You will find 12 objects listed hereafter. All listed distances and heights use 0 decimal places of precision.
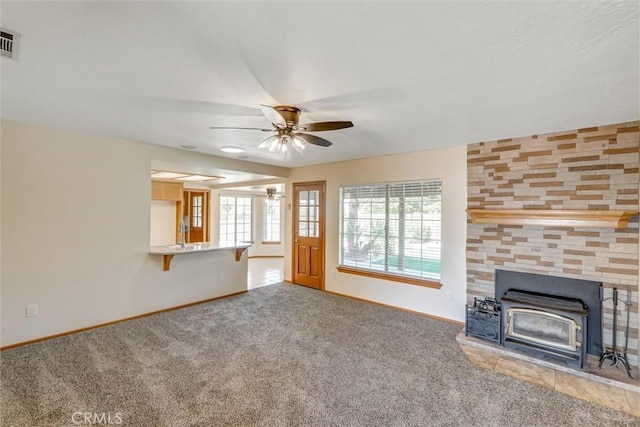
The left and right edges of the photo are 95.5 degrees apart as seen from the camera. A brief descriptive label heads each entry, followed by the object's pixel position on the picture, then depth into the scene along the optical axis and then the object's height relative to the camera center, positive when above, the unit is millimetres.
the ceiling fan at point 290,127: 2309 +756
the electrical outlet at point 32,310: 3097 -1040
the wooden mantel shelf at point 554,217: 2705 +6
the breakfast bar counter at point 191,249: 4039 -518
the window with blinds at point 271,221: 9125 -182
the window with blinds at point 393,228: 4145 -180
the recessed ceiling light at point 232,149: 4023 +919
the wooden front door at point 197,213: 7887 +45
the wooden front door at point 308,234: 5398 -356
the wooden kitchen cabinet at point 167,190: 6477 +556
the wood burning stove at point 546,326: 2729 -1088
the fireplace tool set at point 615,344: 2732 -1198
